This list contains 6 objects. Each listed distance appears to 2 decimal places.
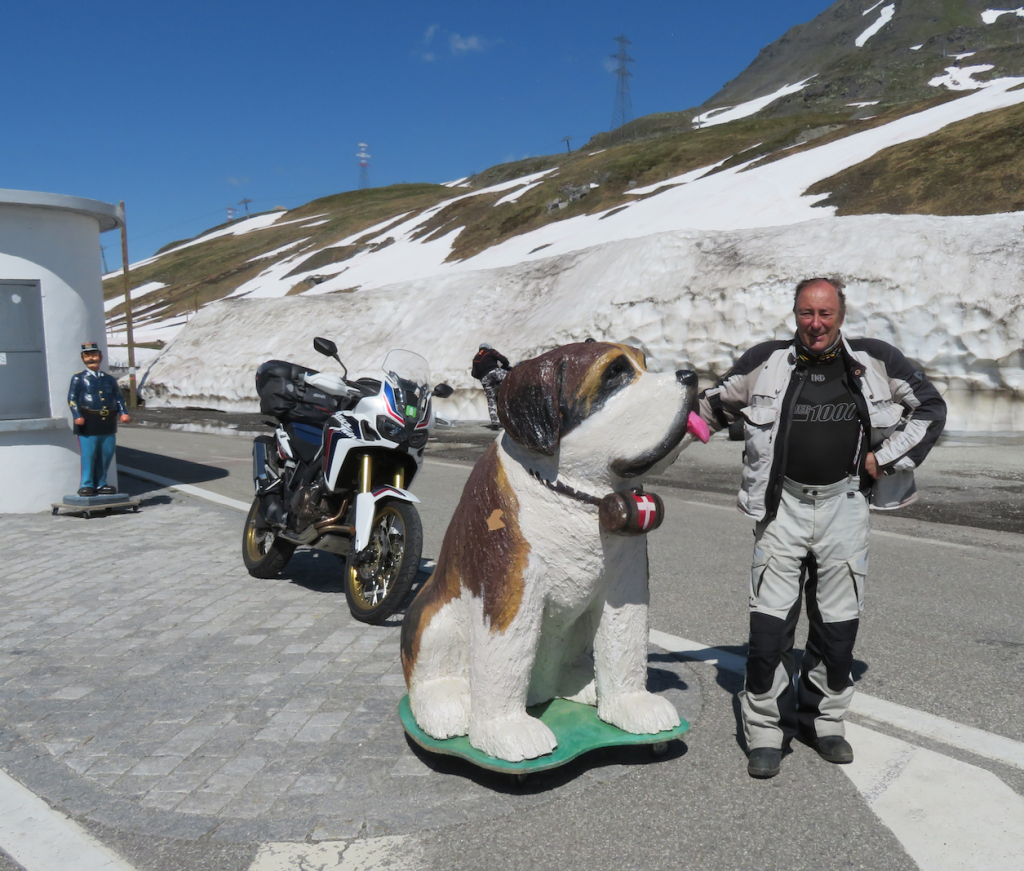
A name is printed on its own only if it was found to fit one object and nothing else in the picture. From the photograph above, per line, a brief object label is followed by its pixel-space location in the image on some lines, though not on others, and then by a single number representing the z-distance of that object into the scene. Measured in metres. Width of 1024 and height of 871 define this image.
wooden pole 25.95
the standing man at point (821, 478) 3.08
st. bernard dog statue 2.67
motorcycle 4.99
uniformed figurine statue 8.32
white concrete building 8.37
